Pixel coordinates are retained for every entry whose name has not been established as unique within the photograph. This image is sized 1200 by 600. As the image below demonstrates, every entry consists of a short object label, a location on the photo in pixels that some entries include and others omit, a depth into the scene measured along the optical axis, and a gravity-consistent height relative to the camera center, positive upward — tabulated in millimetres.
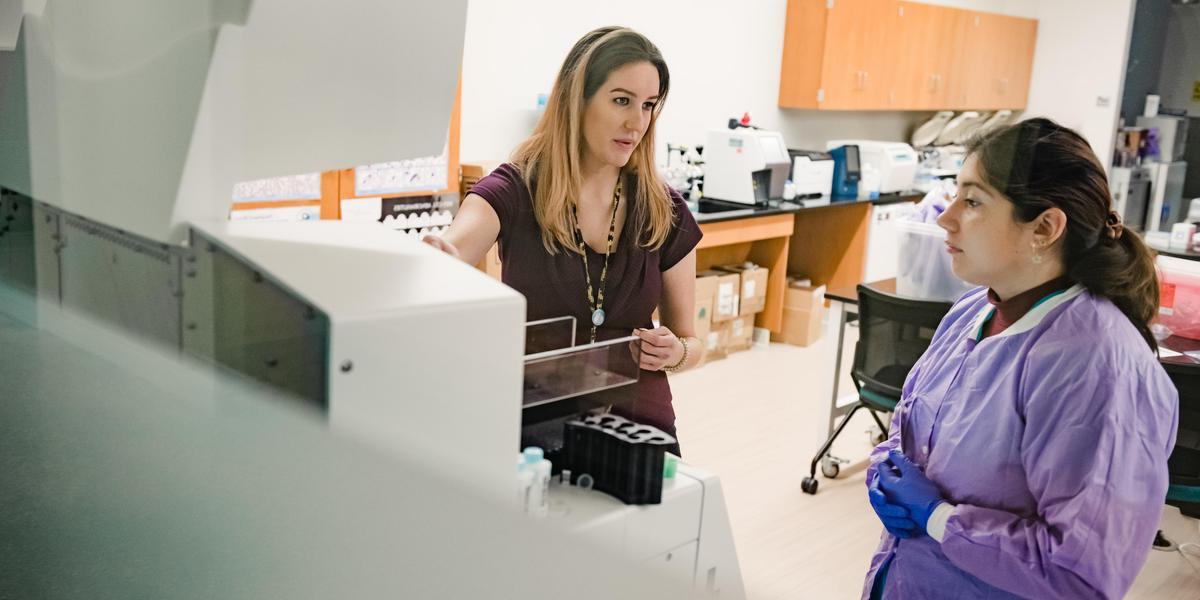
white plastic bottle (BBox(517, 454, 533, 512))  732 -279
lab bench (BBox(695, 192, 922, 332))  3055 -399
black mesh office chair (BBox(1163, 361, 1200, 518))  1801 -546
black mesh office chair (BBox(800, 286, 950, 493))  2174 -477
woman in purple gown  927 -249
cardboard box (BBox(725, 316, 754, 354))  2746 -597
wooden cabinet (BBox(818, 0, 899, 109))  4230 +356
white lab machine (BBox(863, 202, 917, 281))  4125 -439
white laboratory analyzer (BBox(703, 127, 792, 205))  3574 -129
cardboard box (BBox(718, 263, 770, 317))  2969 -476
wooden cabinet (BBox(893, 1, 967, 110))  4301 +372
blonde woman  1293 -115
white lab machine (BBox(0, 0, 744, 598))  571 -99
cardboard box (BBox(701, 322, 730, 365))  2623 -580
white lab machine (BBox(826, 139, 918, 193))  4262 -95
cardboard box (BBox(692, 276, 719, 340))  2656 -487
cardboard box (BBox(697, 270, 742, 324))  2801 -483
